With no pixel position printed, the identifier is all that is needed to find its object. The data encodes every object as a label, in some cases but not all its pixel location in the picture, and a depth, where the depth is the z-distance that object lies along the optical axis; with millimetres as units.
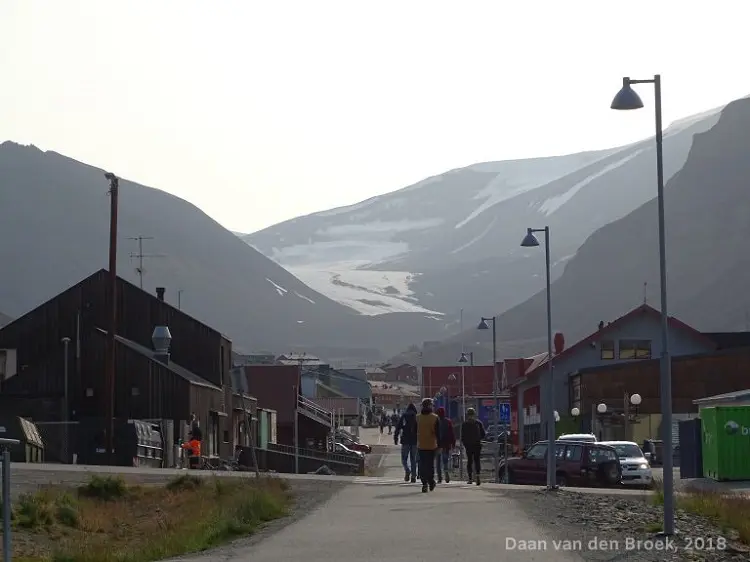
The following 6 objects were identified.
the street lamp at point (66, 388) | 57594
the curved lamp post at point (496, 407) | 44466
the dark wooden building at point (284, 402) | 83938
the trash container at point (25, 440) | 47500
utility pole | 48312
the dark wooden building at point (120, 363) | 58094
